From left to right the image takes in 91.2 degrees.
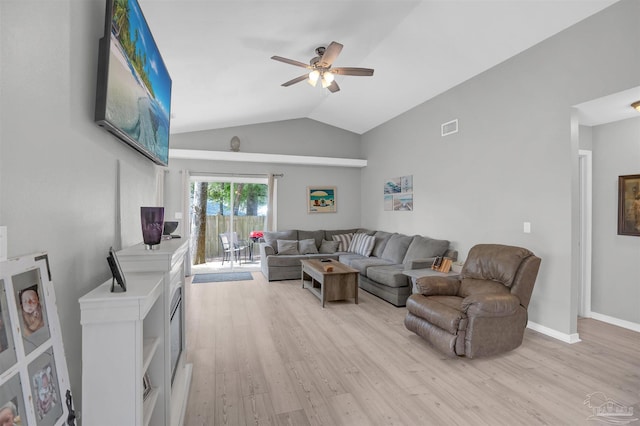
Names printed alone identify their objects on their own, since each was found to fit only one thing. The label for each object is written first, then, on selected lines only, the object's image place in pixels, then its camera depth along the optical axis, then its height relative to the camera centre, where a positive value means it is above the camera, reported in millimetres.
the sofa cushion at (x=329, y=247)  6811 -703
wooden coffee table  4434 -980
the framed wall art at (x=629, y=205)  3459 +123
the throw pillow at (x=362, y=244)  6234 -600
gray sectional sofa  4504 -763
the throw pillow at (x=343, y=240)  7012 -567
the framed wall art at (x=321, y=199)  7383 +375
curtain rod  6609 +878
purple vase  1682 -63
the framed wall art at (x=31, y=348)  798 -379
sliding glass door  6719 -140
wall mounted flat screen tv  1364 +704
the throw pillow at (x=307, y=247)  6594 -680
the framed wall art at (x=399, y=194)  5773 +419
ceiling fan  3252 +1613
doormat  6035 -1253
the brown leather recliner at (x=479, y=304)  2775 -858
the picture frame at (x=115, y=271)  1195 -221
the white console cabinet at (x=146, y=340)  1120 -567
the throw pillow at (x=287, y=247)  6348 -657
